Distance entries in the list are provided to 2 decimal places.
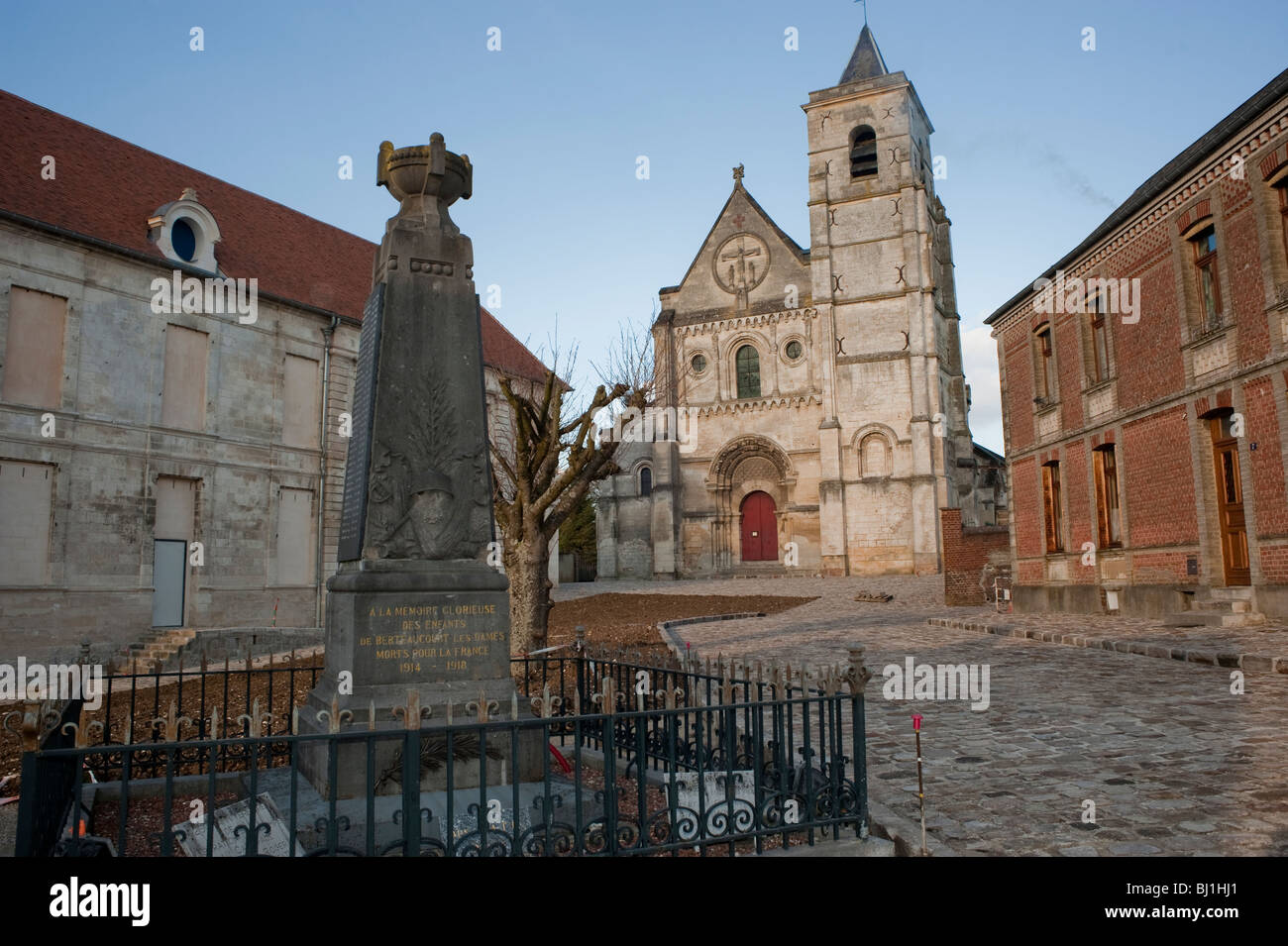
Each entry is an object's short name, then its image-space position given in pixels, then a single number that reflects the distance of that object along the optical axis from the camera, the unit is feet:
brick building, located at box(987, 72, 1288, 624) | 44.62
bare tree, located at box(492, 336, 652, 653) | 44.04
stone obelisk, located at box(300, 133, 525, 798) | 18.97
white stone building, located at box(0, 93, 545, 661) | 56.18
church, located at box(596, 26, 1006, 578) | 121.49
